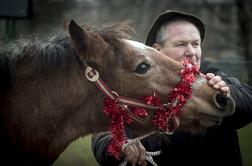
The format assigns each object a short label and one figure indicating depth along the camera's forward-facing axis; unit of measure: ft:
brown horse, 13.58
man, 14.24
